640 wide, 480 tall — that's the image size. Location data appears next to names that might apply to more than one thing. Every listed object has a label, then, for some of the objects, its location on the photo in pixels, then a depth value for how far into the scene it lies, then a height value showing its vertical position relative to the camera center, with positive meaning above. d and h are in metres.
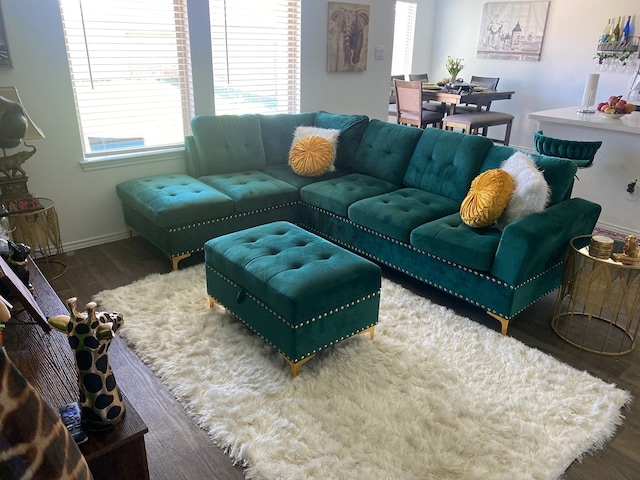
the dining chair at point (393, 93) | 6.69 -0.38
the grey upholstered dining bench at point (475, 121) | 5.78 -0.63
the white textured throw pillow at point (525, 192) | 2.46 -0.61
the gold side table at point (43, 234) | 2.90 -1.06
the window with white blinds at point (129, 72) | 3.21 -0.09
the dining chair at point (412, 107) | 5.77 -0.50
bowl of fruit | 3.96 -0.30
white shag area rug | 1.71 -1.31
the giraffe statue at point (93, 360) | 1.12 -0.68
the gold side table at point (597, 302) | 2.28 -1.13
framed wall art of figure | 4.34 +0.23
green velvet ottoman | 2.05 -0.96
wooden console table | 1.17 -0.84
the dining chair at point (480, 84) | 6.55 -0.24
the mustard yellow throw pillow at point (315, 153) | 3.59 -0.64
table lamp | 2.69 -0.69
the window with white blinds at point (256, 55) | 3.82 +0.05
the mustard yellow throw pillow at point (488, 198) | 2.50 -0.65
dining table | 5.68 -0.35
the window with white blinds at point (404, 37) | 7.41 +0.41
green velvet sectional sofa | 2.46 -0.83
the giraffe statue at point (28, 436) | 0.50 -0.39
